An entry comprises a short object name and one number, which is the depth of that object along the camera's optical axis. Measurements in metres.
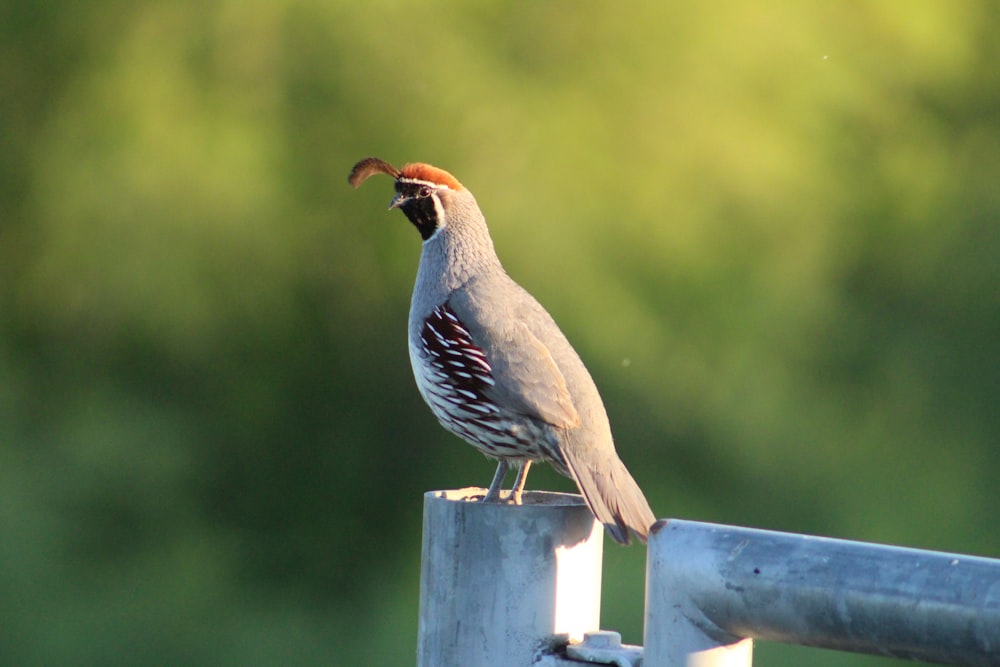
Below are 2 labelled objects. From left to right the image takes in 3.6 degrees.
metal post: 8.59
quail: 9.02
